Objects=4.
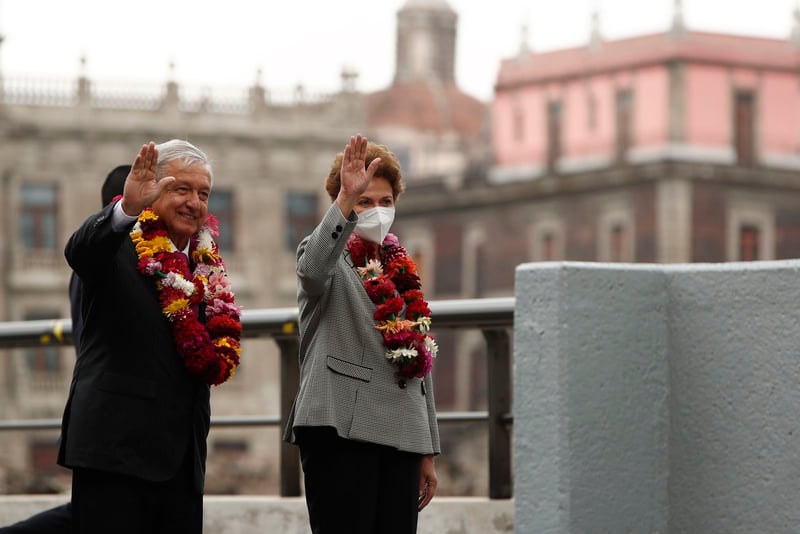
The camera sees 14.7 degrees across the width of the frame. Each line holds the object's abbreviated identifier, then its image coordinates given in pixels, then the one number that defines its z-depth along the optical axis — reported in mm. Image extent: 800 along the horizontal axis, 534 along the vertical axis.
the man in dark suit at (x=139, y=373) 7664
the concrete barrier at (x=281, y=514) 11312
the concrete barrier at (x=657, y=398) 6984
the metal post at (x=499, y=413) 11537
